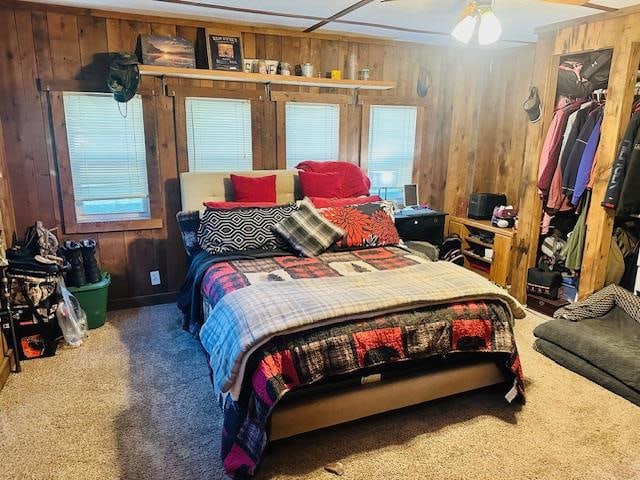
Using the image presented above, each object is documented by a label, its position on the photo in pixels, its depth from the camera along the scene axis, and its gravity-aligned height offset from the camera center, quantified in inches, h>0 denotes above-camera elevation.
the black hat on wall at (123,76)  129.0 +16.8
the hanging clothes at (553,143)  142.3 -0.1
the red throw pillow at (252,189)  142.8 -15.5
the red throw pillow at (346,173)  155.9 -11.3
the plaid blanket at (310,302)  77.5 -29.9
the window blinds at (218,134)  150.8 +1.3
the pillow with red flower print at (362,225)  131.6 -24.6
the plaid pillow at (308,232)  126.2 -25.5
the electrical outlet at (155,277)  155.8 -46.8
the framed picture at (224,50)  143.1 +27.1
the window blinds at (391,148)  176.7 -3.0
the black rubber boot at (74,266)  131.3 -36.9
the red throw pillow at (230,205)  135.6 -19.7
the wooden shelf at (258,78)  137.1 +19.1
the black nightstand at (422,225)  166.2 -30.7
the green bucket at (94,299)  133.1 -47.3
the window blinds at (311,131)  163.6 +2.9
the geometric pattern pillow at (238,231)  125.8 -25.3
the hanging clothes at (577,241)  137.8 -29.4
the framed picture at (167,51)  136.2 +25.5
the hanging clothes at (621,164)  121.4 -5.3
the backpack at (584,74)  133.7 +20.7
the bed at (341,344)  76.7 -36.7
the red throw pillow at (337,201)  141.2 -19.1
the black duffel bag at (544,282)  148.2 -44.8
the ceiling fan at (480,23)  100.9 +26.2
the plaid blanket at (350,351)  75.4 -37.9
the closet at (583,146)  123.7 -2.1
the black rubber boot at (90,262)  134.8 -36.5
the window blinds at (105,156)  138.1 -6.1
